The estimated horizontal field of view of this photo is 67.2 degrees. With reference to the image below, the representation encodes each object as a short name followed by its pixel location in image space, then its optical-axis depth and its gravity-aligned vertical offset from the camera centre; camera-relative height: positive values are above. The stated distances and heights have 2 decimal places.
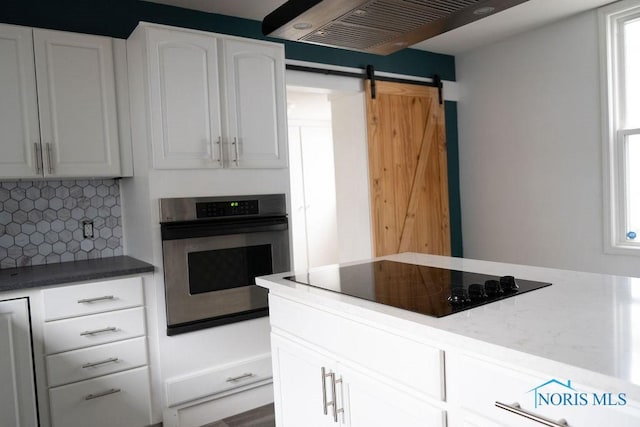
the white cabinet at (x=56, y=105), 2.38 +0.51
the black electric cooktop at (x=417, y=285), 1.31 -0.32
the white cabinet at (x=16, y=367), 2.13 -0.72
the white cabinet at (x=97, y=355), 2.25 -0.74
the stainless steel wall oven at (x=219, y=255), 2.48 -0.32
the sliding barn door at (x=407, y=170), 3.87 +0.15
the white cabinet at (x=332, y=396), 1.24 -0.61
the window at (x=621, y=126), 3.22 +0.35
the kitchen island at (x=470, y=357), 0.88 -0.39
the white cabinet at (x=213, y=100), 2.46 +0.52
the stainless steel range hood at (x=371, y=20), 1.32 +0.50
